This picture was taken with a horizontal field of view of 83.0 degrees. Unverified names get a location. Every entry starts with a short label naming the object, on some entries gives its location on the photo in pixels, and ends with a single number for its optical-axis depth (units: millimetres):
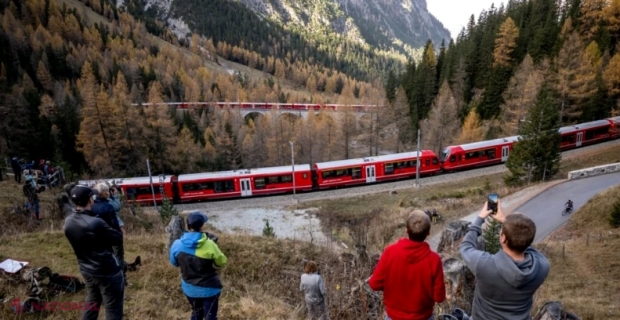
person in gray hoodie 2533
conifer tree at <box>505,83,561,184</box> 23281
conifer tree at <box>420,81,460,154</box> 41031
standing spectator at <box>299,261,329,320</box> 5164
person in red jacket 3008
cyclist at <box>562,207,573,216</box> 18531
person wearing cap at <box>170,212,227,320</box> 4008
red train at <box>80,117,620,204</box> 29172
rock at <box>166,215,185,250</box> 7348
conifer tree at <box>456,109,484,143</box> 38656
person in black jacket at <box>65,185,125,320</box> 3619
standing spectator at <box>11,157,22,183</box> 21125
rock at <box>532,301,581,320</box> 3459
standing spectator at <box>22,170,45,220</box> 11367
